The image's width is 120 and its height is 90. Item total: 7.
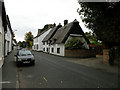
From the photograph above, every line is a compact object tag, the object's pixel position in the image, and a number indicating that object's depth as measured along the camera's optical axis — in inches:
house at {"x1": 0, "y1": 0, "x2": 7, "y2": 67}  286.2
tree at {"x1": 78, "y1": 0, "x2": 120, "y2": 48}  236.1
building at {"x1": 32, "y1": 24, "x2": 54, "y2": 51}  1554.3
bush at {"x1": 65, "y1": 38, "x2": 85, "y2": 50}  778.9
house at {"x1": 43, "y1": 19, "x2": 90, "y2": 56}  869.2
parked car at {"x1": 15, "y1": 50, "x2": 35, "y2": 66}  401.1
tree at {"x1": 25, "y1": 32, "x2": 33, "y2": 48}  2588.1
